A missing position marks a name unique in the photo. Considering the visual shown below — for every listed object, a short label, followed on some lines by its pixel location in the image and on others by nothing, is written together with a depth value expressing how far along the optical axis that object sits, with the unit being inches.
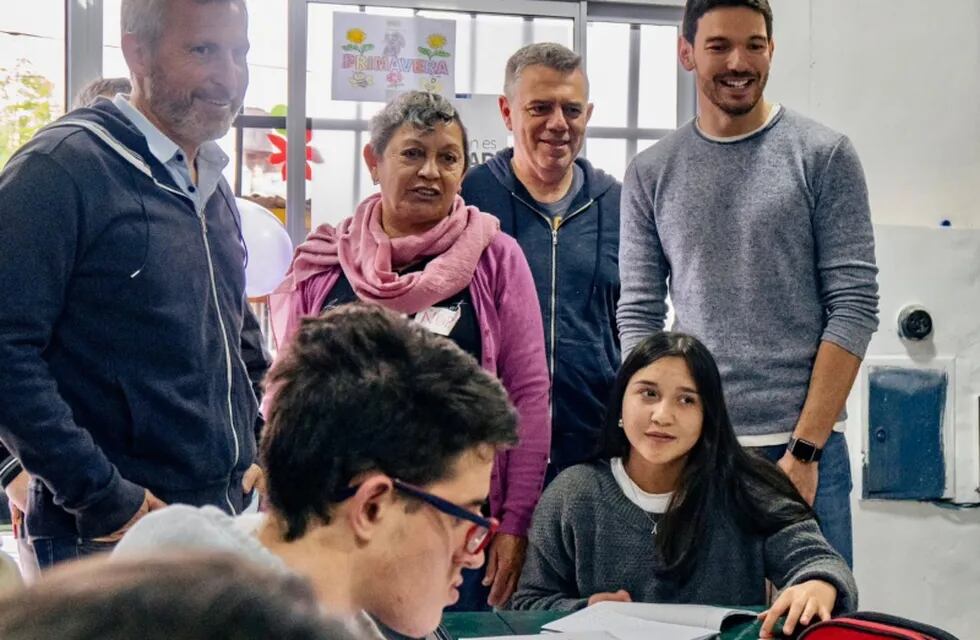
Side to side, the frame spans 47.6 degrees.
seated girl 82.1
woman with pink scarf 87.7
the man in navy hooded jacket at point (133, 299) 58.7
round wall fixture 146.4
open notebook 66.0
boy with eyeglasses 40.9
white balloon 123.6
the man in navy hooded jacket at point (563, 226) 95.9
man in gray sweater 84.6
